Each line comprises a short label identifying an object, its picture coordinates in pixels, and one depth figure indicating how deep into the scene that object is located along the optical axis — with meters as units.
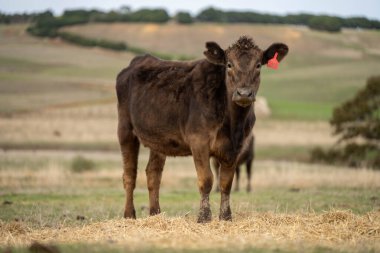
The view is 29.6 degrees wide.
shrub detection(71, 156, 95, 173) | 30.79
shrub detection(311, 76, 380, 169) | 38.34
